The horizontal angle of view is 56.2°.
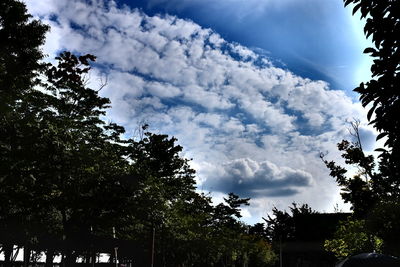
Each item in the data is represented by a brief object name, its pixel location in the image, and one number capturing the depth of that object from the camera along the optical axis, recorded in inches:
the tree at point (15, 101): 667.4
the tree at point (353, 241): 985.5
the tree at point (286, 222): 2123.8
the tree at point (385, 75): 197.9
